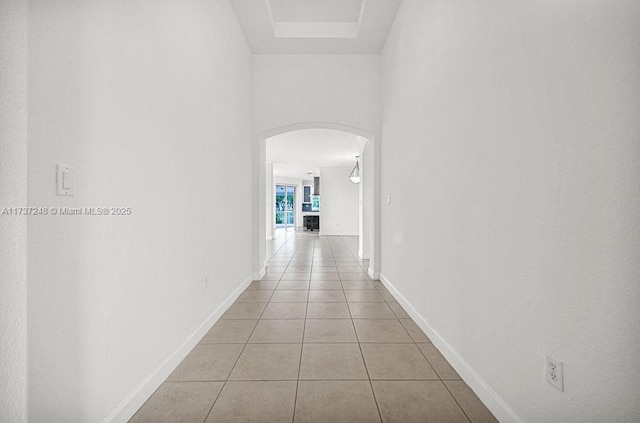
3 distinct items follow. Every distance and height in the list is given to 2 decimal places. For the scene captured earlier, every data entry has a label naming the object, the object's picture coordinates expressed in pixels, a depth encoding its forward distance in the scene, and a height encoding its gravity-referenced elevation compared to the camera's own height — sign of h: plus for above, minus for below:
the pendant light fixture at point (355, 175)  9.30 +1.05
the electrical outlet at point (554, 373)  1.16 -0.62
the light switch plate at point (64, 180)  1.15 +0.11
